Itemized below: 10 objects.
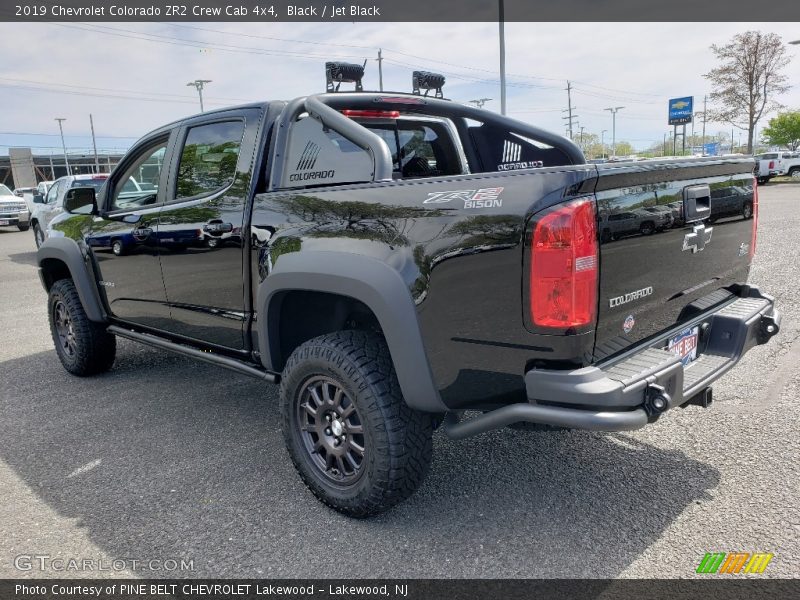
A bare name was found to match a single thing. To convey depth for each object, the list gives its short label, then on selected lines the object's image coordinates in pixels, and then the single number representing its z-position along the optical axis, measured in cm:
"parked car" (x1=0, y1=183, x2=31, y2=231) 2008
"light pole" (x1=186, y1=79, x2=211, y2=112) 4672
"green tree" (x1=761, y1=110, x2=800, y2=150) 4806
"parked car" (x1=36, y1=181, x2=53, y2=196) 1630
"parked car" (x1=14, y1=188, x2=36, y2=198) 3136
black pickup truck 221
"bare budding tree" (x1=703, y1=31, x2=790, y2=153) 3925
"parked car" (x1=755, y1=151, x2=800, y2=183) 3319
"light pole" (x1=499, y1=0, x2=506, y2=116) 2308
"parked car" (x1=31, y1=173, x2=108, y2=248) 1263
